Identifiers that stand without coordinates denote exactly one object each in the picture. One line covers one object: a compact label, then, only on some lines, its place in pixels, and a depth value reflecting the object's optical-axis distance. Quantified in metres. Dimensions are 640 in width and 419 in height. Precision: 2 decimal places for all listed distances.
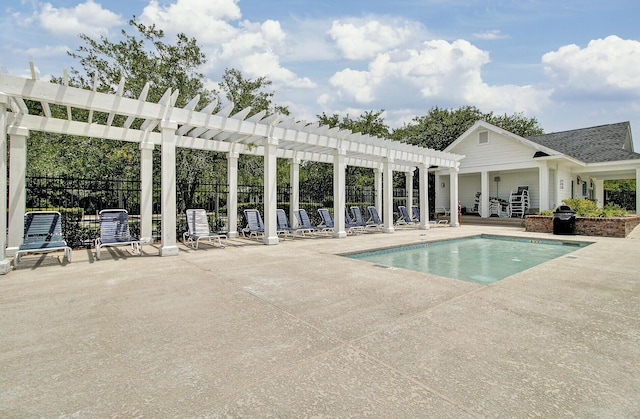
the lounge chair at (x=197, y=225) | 8.85
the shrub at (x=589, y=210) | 12.64
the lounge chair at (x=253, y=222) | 10.59
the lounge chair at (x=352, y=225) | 12.55
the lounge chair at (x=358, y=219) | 13.36
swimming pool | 6.65
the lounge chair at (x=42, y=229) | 7.09
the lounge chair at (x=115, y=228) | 7.51
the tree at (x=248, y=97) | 13.93
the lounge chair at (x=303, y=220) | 11.55
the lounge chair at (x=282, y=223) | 10.76
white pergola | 6.28
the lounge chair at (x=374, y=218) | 14.26
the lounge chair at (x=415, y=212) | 18.97
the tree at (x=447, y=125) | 24.95
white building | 16.56
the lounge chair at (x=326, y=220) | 12.02
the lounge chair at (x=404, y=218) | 16.75
